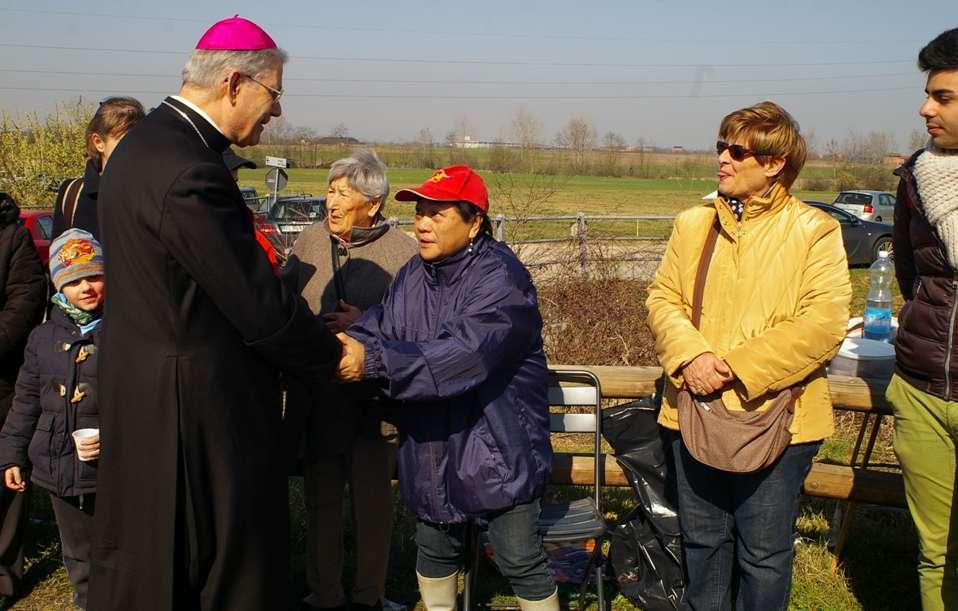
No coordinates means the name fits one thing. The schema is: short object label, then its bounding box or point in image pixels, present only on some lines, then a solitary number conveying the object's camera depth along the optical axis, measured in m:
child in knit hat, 3.30
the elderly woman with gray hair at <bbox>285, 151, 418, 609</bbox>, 3.56
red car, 12.39
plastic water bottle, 4.35
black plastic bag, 3.54
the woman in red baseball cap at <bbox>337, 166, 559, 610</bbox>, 2.80
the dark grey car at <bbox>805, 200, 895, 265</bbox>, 19.88
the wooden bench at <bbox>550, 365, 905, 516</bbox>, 3.66
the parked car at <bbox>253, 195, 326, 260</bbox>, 15.27
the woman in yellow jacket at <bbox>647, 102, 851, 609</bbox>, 2.90
